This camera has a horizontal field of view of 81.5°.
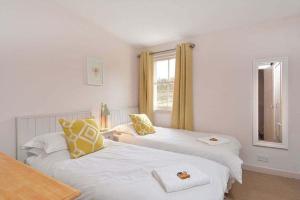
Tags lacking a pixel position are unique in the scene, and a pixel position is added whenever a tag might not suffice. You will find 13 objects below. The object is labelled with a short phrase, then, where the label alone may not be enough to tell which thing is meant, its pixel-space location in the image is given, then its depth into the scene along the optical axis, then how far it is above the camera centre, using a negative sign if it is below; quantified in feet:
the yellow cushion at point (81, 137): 6.22 -1.42
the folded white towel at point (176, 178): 4.01 -1.94
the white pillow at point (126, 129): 9.54 -1.68
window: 12.09 +1.23
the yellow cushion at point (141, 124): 9.53 -1.43
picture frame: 9.29 +1.54
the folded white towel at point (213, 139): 7.72 -1.89
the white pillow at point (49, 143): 6.22 -1.61
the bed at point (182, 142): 6.34 -1.99
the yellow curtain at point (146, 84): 12.41 +1.10
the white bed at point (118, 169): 3.99 -2.06
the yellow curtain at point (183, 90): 10.80 +0.59
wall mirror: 8.50 -0.16
